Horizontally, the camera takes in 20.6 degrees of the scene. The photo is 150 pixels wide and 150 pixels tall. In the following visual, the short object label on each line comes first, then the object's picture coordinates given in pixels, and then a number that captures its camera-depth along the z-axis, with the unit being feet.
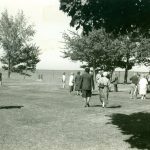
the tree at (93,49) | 165.78
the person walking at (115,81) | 112.35
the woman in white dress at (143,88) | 89.63
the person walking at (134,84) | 90.96
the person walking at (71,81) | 98.50
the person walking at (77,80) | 86.94
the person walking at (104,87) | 64.64
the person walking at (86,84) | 64.60
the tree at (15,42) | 243.60
